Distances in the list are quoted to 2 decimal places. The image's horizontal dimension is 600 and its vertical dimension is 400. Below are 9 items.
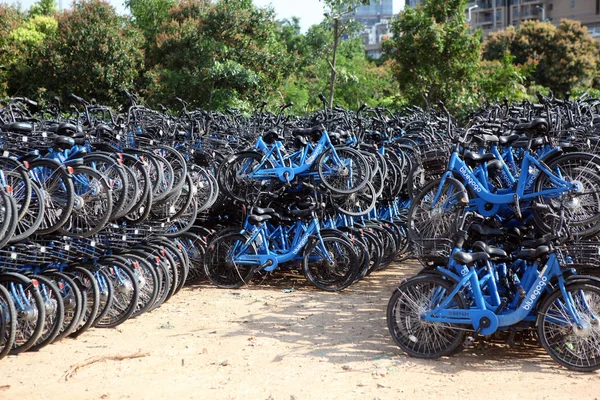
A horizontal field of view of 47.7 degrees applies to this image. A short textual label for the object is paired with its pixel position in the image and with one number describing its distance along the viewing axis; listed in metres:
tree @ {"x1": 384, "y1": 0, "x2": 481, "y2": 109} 16.86
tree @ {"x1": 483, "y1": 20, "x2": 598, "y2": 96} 27.30
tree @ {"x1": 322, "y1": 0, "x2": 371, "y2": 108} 16.83
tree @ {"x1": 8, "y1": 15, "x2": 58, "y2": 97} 17.20
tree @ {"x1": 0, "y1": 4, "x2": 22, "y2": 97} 17.57
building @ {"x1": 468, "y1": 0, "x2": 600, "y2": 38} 53.06
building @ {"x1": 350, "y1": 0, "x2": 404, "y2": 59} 80.00
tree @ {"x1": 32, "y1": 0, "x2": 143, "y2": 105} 16.73
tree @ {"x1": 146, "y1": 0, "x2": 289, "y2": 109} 16.42
